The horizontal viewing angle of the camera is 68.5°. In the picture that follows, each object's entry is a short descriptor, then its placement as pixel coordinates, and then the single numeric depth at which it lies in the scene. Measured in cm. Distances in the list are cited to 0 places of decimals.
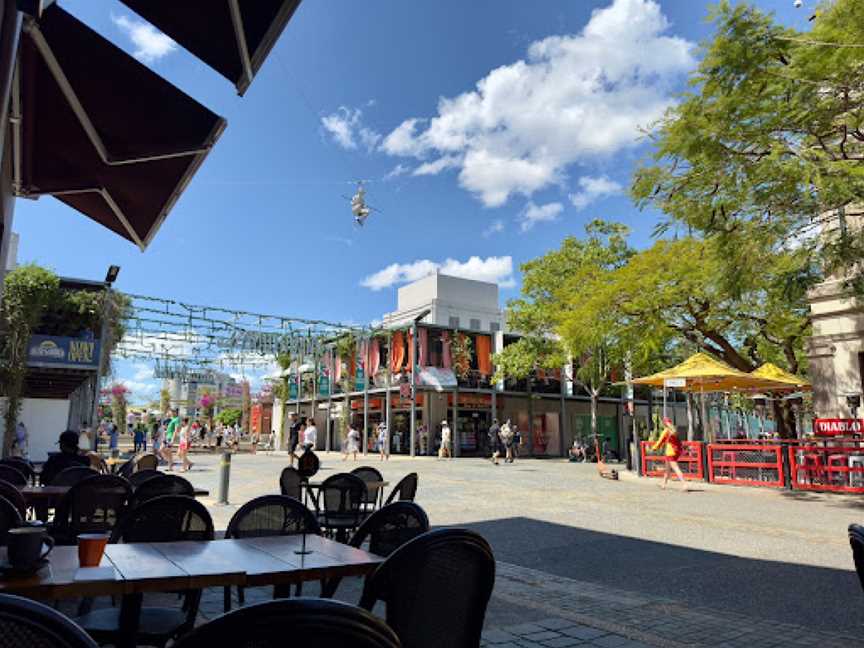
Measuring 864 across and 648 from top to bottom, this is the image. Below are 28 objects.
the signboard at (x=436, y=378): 3219
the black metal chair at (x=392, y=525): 348
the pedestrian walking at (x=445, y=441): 2928
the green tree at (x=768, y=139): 950
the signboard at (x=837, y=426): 1619
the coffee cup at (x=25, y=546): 244
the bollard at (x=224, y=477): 1131
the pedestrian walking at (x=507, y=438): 2628
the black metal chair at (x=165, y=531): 316
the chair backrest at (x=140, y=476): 607
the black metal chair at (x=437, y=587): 219
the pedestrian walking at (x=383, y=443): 2967
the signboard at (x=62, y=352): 1574
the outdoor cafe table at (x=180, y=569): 238
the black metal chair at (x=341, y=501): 657
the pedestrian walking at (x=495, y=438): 2562
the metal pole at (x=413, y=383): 3106
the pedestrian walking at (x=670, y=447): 1578
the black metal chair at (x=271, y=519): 379
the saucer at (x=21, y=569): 244
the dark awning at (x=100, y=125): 441
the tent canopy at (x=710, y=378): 1683
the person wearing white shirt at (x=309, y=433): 1816
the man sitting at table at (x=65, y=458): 715
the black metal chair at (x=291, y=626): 123
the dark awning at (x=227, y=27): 377
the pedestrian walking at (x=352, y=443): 2703
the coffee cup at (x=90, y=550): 264
